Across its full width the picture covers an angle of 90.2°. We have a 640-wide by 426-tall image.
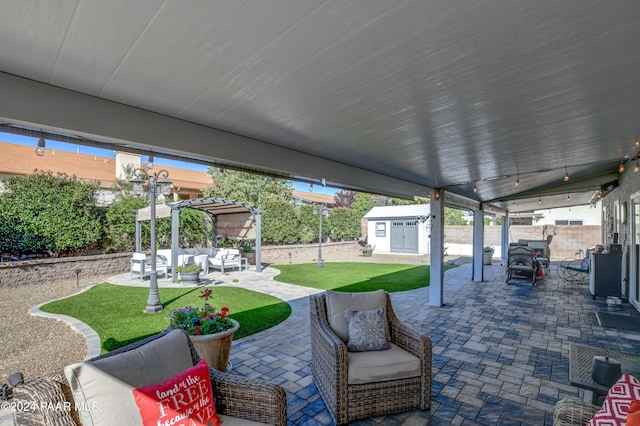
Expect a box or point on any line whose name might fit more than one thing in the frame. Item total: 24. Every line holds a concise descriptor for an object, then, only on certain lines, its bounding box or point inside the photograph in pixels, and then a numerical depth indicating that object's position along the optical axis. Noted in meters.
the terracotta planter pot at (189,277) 8.87
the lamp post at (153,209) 6.13
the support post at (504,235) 15.22
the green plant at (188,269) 8.88
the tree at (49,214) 8.95
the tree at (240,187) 18.36
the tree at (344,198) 31.59
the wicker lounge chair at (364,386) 2.72
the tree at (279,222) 15.57
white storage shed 19.47
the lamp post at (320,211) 13.50
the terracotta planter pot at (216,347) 3.29
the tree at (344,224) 19.88
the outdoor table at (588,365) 2.26
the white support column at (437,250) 6.90
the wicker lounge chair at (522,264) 9.62
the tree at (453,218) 23.42
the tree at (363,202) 25.94
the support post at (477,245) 10.07
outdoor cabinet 7.45
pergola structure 9.51
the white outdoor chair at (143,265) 9.37
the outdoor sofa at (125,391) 1.53
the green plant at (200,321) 3.40
